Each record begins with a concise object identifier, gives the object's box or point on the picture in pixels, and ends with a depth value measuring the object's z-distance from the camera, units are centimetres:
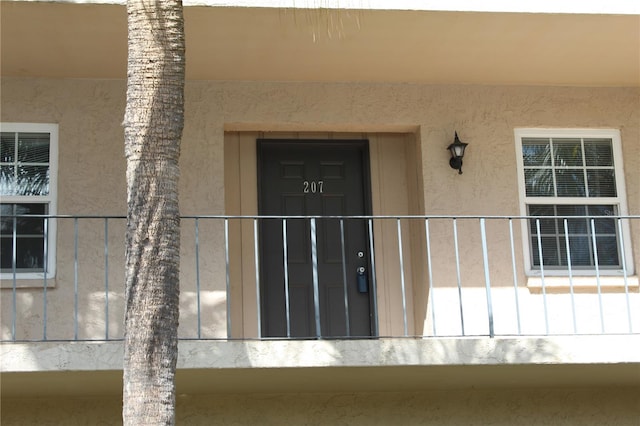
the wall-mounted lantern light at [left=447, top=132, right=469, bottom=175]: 900
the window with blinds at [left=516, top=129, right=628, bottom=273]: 918
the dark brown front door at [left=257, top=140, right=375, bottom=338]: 916
